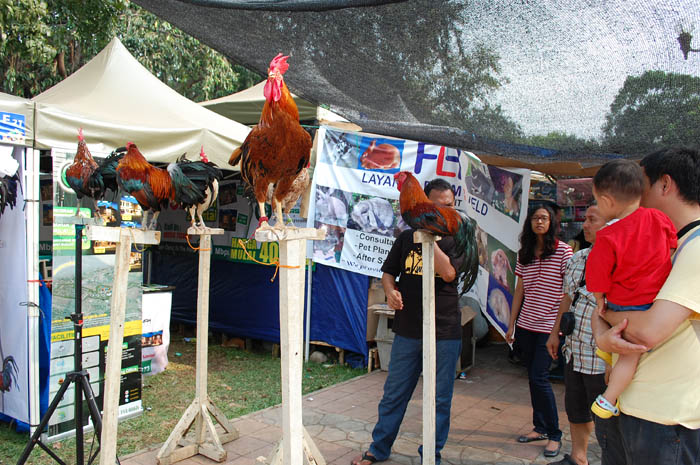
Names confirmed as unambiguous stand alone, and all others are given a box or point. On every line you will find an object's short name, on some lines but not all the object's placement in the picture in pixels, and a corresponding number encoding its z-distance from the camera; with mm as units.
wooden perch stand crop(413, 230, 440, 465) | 2641
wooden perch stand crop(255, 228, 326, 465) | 2148
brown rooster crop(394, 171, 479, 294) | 2588
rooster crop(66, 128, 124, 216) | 3193
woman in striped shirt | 3828
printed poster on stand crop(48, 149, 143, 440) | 3906
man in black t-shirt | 3283
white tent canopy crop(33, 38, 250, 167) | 3883
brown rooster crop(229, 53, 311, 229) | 2092
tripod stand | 2869
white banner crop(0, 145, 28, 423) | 3869
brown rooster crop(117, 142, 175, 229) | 2875
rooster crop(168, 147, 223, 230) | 3160
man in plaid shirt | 3053
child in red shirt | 1714
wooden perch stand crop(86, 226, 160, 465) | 2695
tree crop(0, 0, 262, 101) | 7574
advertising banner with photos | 5473
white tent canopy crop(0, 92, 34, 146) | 3559
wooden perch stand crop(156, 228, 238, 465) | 3549
